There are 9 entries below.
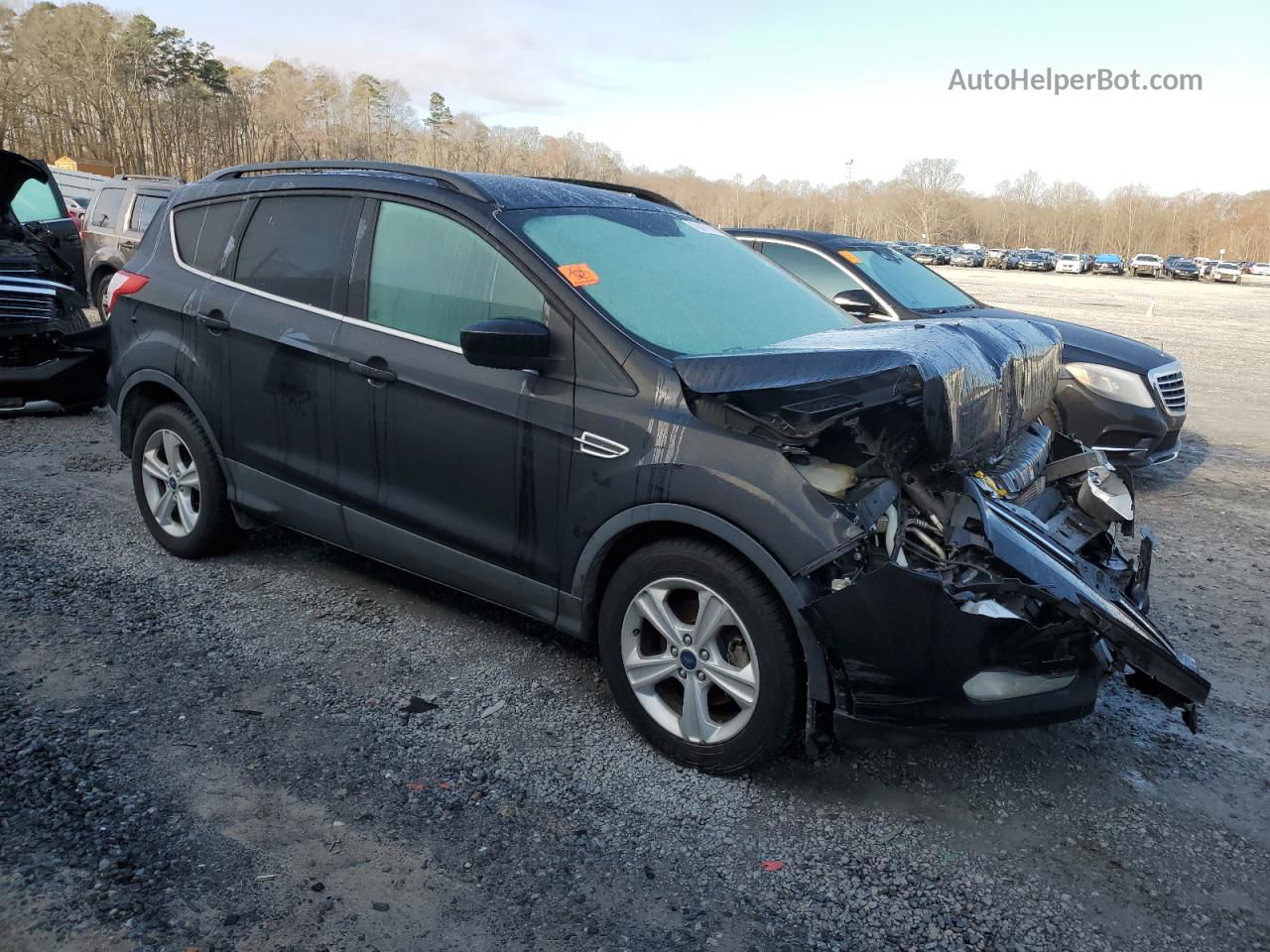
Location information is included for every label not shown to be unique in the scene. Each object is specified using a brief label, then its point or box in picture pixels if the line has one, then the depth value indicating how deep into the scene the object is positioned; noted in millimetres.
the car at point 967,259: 75500
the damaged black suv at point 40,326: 7551
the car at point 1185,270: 69250
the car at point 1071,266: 74625
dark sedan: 6965
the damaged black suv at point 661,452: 2816
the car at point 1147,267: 72312
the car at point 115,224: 12133
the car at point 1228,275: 65938
